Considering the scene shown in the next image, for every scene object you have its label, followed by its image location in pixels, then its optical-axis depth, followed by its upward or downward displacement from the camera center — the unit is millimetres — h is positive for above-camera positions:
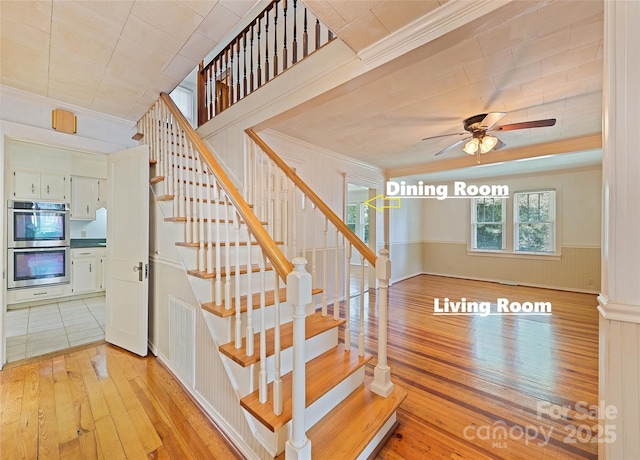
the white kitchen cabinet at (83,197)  4676 +559
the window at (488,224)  6215 +137
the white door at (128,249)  2637 -223
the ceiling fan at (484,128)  2578 +1049
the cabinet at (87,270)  4578 -755
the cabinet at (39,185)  4043 +682
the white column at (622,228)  1012 +8
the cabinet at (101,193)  4966 +663
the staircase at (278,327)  1317 -648
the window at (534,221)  5621 +188
